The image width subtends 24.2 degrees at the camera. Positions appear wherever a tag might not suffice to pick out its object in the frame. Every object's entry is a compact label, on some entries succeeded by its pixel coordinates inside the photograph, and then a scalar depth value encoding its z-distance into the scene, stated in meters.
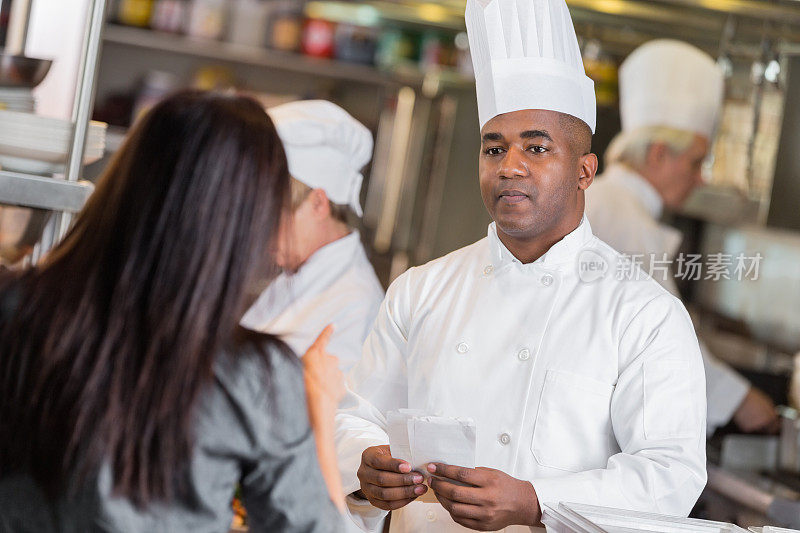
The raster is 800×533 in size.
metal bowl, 3.25
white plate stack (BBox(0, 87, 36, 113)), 3.23
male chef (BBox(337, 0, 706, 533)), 2.74
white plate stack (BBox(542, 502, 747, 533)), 2.53
